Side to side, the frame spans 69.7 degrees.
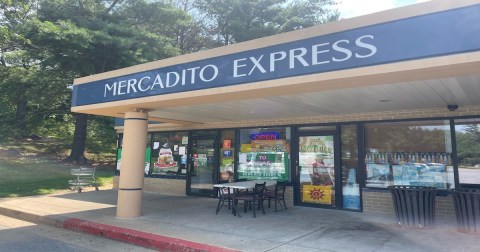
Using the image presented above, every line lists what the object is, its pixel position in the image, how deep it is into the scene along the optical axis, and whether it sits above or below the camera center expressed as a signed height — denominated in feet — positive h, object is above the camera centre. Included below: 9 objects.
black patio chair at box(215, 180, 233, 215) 28.94 -2.51
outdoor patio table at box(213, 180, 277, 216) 27.90 -1.56
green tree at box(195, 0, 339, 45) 76.18 +34.95
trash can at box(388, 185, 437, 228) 22.70 -2.37
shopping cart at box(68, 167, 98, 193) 45.24 -2.60
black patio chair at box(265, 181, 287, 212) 30.01 -2.31
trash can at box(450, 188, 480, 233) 21.22 -2.35
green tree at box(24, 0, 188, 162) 58.34 +22.46
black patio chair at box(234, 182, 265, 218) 27.53 -2.40
